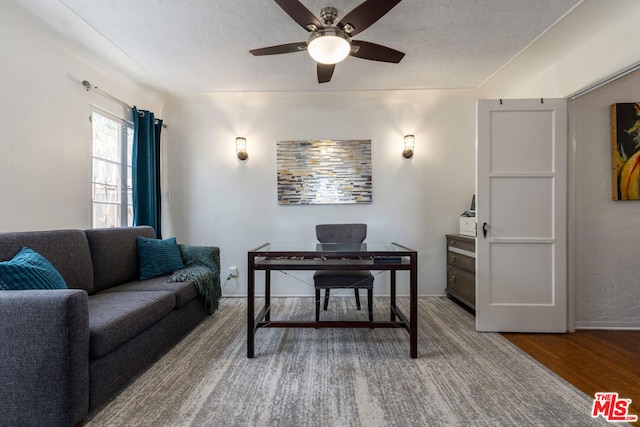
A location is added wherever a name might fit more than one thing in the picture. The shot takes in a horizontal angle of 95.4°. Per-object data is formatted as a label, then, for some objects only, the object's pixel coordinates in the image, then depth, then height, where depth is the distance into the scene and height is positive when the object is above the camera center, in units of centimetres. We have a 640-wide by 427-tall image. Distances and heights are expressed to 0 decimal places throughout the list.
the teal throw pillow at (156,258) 267 -42
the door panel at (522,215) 258 -1
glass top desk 210 -37
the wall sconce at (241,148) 361 +82
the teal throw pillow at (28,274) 146 -32
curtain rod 265 +119
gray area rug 149 -104
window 292 +45
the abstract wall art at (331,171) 364 +54
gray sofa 129 -62
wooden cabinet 297 -61
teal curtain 323 +48
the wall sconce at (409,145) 359 +85
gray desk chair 259 -60
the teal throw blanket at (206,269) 270 -53
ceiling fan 171 +120
